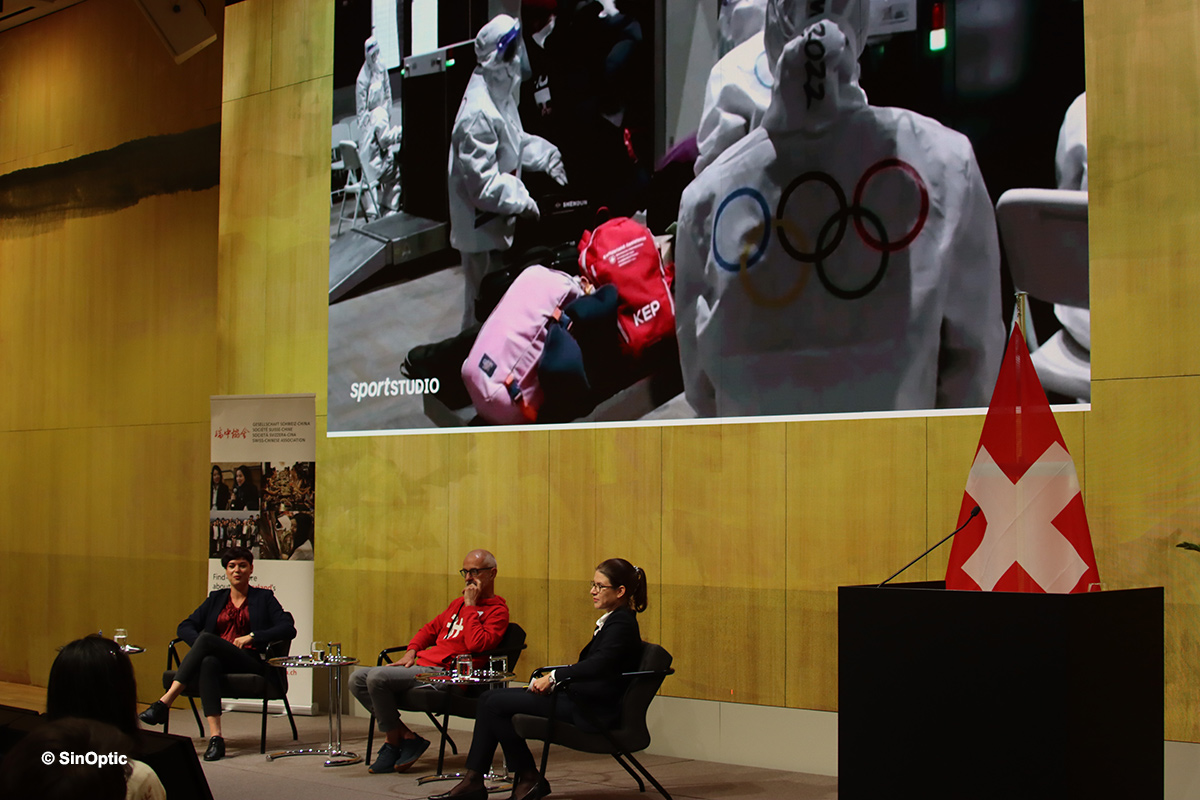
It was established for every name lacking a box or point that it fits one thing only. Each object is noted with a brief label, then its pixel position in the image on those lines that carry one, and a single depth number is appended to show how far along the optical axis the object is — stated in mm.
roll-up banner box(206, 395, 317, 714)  7590
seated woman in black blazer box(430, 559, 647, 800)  5086
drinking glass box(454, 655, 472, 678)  5540
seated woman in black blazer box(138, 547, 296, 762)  6410
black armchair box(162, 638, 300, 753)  6465
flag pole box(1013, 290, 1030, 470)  3016
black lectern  2582
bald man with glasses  6039
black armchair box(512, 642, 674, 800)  5035
